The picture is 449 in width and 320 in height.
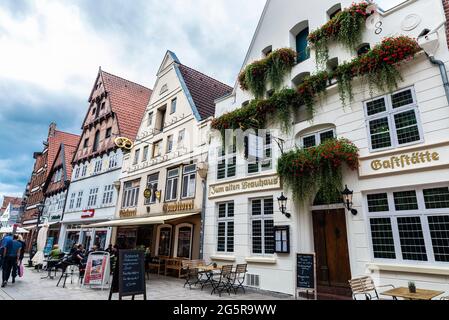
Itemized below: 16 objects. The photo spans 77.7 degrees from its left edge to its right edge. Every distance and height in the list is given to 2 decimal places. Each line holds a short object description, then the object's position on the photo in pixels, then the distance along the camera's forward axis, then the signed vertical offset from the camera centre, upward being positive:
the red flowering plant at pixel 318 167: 8.09 +2.30
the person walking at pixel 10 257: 9.61 -0.69
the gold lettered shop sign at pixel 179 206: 14.02 +1.77
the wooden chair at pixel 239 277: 9.69 -1.21
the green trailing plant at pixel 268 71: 11.09 +6.84
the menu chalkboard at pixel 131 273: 6.18 -0.73
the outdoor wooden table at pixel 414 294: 4.89 -0.81
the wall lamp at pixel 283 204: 9.58 +1.34
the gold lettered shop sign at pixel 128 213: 17.87 +1.68
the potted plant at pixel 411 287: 5.20 -0.71
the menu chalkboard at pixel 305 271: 7.64 -0.70
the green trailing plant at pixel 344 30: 9.07 +7.02
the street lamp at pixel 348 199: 8.01 +1.31
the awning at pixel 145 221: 12.14 +0.87
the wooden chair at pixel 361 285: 5.94 -0.83
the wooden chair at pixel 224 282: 9.34 -1.25
